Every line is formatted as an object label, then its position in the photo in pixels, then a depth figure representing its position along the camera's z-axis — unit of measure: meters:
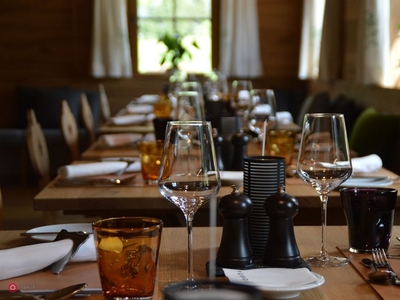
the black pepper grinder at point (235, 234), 1.27
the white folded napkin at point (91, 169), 2.05
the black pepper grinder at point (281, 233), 1.26
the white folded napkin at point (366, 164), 2.16
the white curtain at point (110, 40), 8.05
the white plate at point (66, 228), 1.45
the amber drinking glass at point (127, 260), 1.10
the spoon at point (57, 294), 1.12
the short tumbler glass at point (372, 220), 1.38
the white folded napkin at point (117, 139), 2.91
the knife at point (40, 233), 1.43
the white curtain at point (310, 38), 7.69
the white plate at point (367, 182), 1.96
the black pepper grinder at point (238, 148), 2.18
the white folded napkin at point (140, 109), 5.13
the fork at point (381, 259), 1.23
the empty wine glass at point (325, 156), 1.38
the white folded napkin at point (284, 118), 4.58
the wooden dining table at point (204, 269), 1.18
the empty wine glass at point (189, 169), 1.20
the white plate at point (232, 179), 1.95
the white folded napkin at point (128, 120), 4.25
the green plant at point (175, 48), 7.60
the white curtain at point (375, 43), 5.01
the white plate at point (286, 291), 1.12
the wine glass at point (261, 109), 2.63
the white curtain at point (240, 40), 8.09
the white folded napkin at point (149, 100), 6.31
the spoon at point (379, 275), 1.22
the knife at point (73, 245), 1.26
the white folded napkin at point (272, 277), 1.15
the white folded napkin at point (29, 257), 1.23
